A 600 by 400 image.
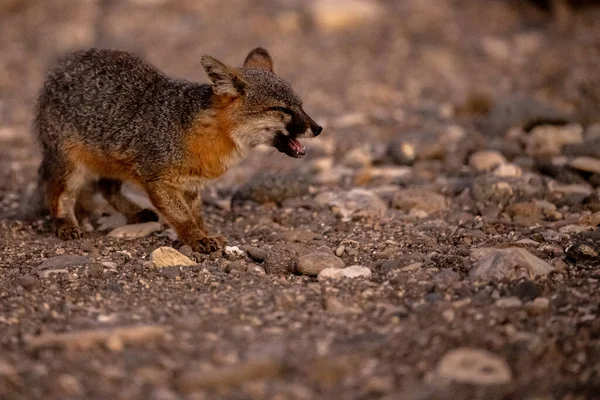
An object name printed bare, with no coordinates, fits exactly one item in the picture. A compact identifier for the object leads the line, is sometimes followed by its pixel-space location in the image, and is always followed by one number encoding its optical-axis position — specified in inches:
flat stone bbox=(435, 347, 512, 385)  365.4
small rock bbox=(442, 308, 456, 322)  421.7
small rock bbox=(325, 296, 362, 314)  445.1
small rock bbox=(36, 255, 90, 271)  545.3
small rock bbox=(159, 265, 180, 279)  525.1
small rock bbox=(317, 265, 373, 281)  512.2
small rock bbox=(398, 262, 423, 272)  518.0
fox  586.2
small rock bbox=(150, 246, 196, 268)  546.6
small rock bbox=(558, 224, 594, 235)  583.5
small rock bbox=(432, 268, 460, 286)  484.4
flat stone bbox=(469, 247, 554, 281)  480.5
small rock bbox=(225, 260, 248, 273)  538.1
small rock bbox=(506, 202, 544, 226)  625.6
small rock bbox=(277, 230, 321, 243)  599.8
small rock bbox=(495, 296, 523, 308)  437.4
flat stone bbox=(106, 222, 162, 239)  632.4
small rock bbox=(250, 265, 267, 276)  533.8
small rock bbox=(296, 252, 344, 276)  525.7
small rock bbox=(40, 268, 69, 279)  526.9
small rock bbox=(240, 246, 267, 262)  561.0
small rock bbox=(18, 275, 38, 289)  504.1
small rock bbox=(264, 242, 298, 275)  534.6
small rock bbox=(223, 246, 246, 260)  570.6
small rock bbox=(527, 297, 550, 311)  430.6
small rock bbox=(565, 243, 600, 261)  510.6
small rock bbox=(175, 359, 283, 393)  358.0
